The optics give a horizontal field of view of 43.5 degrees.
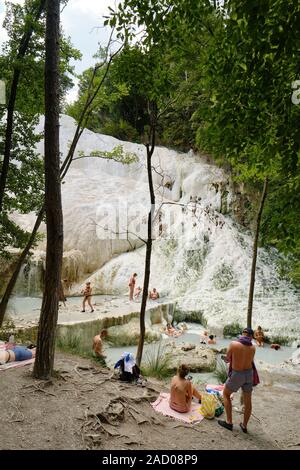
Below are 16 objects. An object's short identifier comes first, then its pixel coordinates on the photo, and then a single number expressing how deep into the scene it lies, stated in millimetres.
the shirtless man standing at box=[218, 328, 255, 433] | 5180
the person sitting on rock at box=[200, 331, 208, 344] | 12320
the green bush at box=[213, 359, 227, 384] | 8492
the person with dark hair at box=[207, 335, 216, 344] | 12266
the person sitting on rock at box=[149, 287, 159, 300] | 16000
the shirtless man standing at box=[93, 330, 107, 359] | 8586
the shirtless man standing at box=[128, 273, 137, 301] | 15818
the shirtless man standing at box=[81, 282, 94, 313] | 13227
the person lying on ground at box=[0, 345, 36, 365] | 6363
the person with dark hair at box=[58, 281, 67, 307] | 14641
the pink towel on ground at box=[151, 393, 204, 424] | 5602
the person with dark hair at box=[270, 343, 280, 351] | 12141
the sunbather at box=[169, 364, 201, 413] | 5758
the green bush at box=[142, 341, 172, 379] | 8500
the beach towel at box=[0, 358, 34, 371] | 6102
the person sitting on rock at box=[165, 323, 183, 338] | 13141
